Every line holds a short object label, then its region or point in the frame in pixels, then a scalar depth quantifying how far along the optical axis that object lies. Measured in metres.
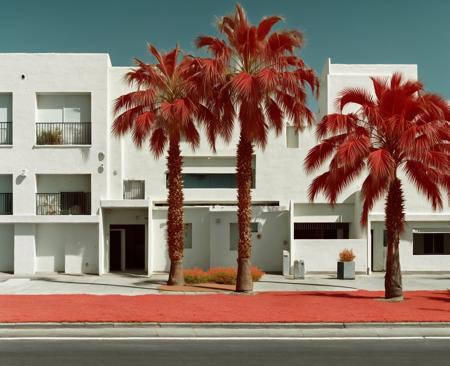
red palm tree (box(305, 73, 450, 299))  19.09
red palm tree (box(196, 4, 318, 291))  21.16
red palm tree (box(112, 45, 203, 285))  23.06
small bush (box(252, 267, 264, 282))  27.09
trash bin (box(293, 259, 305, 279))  28.89
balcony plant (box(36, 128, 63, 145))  31.00
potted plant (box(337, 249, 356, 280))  28.50
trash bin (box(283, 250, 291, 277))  29.73
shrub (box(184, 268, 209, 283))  25.69
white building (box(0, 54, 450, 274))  30.59
